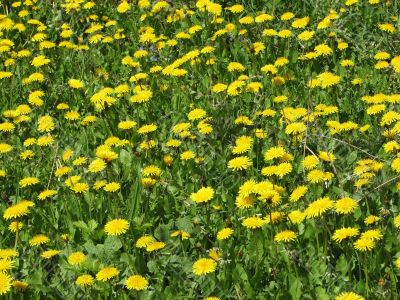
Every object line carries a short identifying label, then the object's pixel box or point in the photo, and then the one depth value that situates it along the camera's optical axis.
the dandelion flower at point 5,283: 2.97
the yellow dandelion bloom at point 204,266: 3.02
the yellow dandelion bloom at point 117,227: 3.27
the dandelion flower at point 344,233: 3.00
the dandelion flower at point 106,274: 3.09
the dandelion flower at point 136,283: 2.98
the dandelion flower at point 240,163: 3.64
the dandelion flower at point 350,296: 2.72
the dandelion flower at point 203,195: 3.49
